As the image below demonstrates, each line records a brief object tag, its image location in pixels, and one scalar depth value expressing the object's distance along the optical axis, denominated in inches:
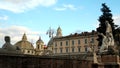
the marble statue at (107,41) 413.7
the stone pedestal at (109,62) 378.2
